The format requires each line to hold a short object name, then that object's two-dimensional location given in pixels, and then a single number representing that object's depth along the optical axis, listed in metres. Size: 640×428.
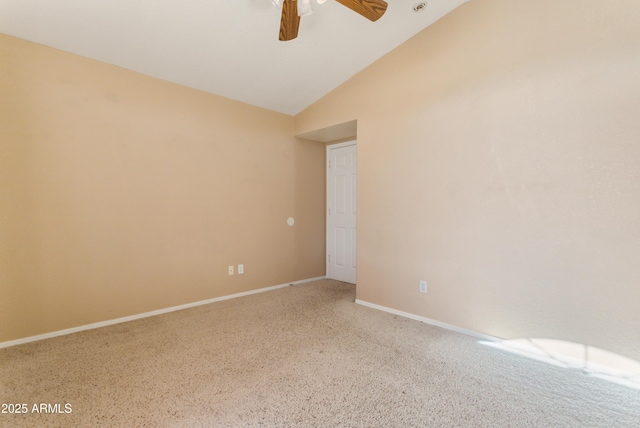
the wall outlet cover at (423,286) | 2.82
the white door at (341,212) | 4.36
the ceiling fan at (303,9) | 1.82
